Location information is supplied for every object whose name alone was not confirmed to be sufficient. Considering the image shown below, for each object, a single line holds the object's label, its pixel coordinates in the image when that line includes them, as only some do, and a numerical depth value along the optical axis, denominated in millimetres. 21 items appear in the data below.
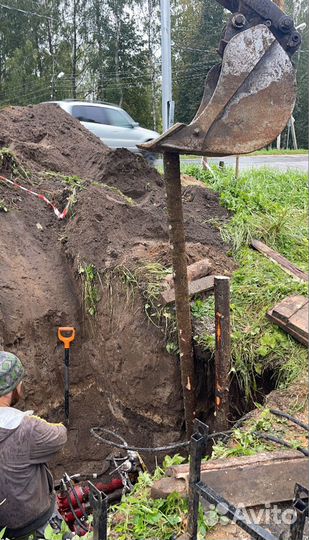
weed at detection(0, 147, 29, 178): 6320
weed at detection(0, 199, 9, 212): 5763
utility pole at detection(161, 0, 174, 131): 10430
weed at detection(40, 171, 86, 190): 6322
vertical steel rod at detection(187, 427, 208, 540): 1907
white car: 12961
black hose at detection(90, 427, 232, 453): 3207
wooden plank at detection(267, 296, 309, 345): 3930
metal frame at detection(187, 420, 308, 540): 1696
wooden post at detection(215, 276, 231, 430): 3602
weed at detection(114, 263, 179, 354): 4344
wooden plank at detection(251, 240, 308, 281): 4921
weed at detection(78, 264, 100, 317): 5039
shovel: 4922
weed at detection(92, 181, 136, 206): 6321
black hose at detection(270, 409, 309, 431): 2981
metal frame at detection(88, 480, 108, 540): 1706
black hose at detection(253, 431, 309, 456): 2799
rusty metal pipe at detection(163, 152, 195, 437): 3309
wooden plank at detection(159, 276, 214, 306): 4352
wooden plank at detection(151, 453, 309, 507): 2514
